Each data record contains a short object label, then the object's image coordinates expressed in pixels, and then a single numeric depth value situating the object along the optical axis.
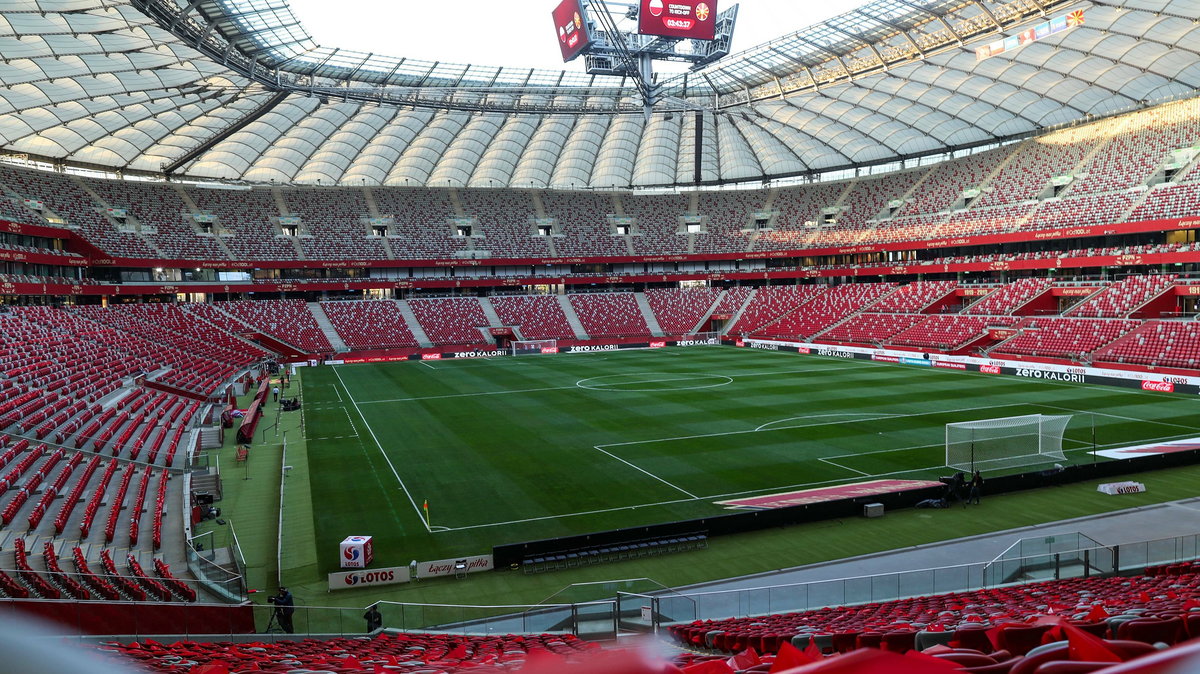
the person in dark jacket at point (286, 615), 16.24
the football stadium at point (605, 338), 17.50
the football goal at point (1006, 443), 29.62
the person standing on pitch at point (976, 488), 26.14
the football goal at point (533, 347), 82.00
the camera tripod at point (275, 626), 15.75
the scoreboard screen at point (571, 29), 46.91
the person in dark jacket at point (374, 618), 17.00
